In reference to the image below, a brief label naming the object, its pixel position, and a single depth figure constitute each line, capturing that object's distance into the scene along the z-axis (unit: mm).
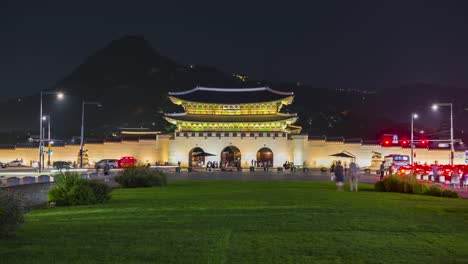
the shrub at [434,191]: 25000
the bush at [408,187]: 24984
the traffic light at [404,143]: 63362
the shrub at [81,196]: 19172
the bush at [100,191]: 19547
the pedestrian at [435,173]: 37606
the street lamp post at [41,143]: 48138
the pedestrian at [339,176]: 27156
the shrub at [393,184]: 26406
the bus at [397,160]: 55803
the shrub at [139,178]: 30219
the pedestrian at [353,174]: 26266
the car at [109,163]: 59744
